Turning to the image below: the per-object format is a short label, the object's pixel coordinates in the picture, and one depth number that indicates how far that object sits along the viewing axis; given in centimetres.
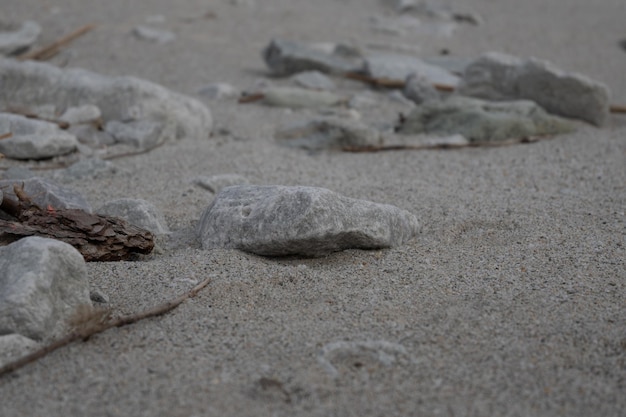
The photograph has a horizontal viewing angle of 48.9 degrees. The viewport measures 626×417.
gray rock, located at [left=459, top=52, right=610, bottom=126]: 532
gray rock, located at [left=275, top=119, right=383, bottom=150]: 473
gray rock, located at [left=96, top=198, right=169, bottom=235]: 308
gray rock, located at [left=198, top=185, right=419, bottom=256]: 272
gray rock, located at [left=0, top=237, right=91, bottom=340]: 212
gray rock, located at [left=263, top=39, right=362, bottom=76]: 657
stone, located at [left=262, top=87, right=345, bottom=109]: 569
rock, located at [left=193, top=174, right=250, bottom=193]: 377
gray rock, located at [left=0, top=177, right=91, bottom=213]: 309
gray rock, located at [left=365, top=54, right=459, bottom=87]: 636
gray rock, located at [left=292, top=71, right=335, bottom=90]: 623
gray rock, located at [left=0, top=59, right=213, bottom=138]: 483
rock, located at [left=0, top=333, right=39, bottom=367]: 206
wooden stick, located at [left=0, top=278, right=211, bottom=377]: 202
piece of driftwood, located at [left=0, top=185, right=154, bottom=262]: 266
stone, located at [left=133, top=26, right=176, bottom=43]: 753
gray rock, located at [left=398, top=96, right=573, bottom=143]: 491
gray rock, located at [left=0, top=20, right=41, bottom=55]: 655
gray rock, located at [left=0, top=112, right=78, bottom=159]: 413
